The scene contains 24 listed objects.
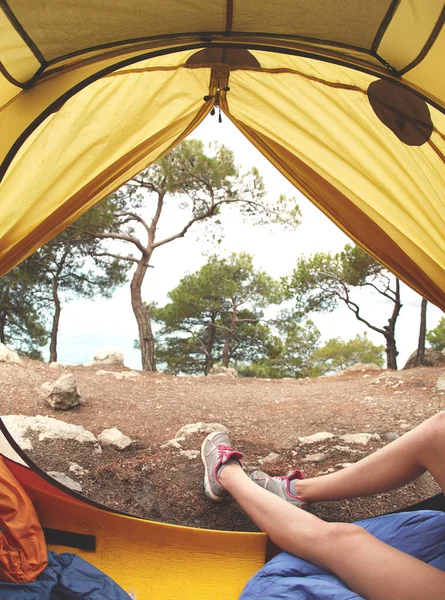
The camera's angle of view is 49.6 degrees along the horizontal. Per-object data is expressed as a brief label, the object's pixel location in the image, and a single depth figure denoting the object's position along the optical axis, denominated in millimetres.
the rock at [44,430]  2589
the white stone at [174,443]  2517
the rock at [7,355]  5113
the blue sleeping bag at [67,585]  1076
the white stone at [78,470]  2189
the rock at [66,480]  2023
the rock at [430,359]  7059
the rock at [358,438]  2736
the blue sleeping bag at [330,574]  1045
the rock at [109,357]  6395
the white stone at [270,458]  2438
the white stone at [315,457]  2445
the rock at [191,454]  2234
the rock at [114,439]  2650
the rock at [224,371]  6587
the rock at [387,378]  5281
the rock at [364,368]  6926
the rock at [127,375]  5344
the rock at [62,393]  3846
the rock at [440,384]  4408
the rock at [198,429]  2779
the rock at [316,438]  2709
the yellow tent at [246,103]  1080
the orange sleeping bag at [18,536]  1116
